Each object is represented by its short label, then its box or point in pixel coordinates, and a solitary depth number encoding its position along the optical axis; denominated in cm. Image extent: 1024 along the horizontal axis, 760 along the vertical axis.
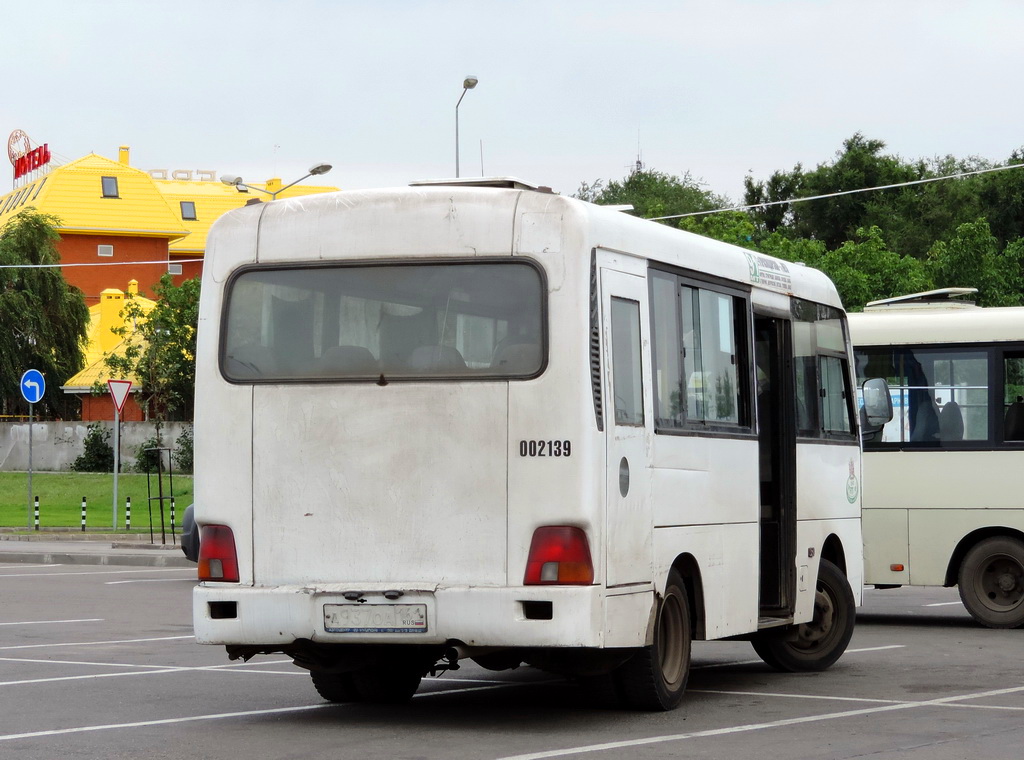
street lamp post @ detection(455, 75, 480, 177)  3769
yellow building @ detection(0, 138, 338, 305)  10200
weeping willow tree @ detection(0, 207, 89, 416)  6962
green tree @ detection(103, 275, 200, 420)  6406
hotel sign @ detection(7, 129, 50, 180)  10925
